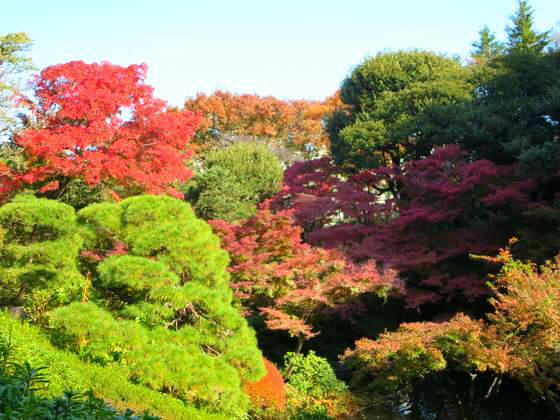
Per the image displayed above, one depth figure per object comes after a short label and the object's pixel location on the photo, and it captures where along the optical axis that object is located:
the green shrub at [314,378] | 11.24
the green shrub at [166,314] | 8.05
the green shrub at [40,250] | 9.56
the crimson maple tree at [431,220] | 12.35
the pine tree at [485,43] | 36.59
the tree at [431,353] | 8.81
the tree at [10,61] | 14.91
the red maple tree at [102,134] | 12.44
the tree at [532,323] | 7.79
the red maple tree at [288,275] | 11.48
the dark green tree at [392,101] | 17.39
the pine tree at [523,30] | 28.80
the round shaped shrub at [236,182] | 15.90
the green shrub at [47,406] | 3.40
